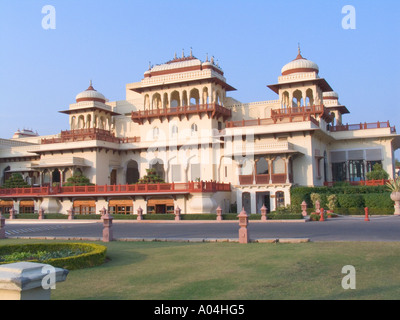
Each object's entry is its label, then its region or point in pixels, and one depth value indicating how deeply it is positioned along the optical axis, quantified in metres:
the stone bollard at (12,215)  34.69
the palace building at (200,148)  33.09
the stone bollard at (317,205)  27.60
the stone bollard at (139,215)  29.42
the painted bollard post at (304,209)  27.09
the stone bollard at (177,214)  28.55
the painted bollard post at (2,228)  19.88
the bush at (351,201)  29.52
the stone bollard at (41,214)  33.12
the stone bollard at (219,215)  27.30
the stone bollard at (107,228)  16.80
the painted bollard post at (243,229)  14.70
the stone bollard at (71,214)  32.28
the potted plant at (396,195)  27.56
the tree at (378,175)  33.63
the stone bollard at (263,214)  25.91
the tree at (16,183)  39.16
